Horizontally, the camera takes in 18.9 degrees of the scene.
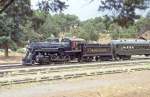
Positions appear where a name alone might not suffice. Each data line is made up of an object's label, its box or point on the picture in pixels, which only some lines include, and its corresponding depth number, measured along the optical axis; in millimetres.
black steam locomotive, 40688
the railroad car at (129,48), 50406
